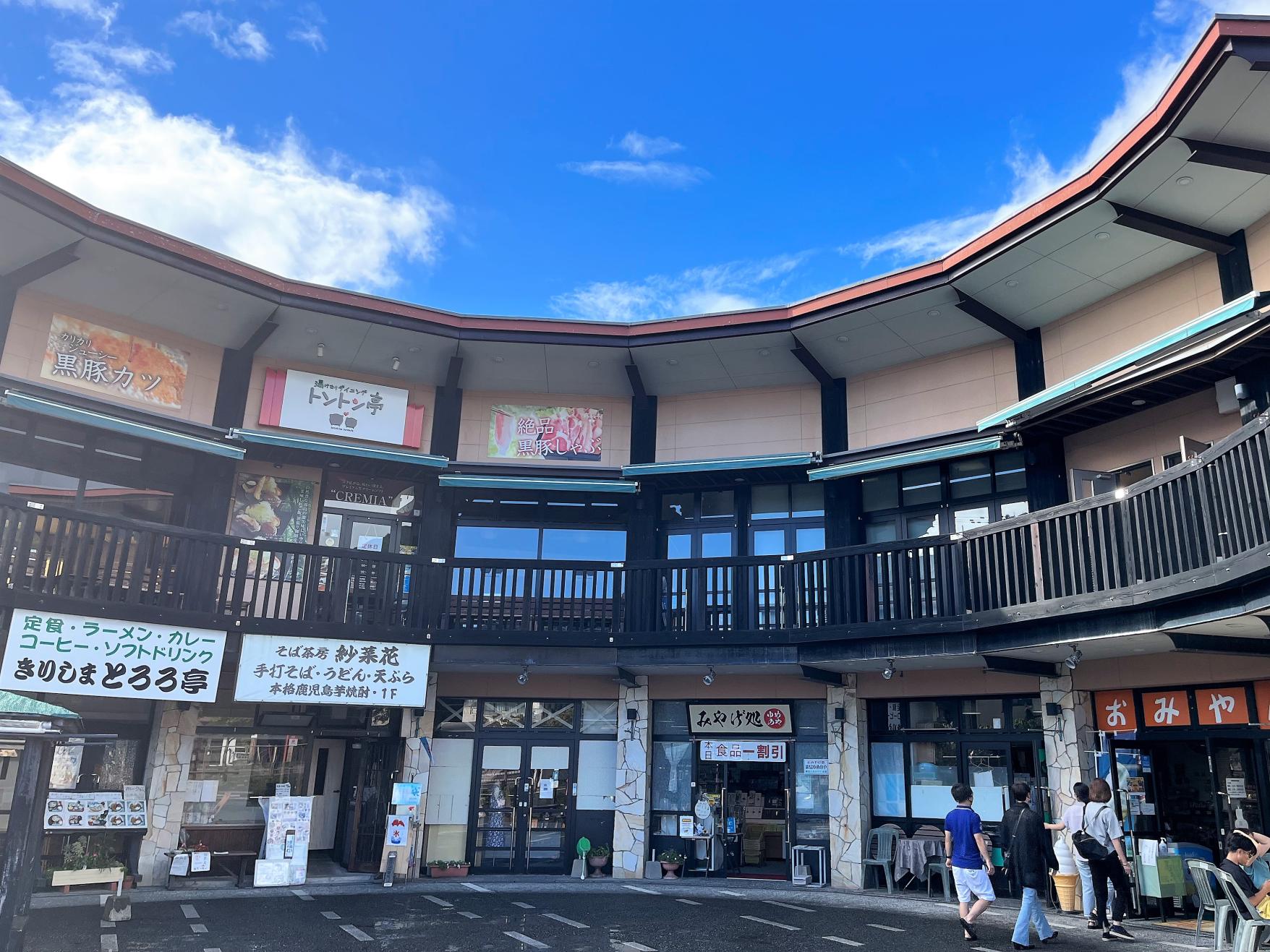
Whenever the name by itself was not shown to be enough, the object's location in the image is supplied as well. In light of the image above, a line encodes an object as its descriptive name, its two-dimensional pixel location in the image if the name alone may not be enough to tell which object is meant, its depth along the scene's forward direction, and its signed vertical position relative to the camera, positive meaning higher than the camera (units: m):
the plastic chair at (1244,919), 7.84 -1.12
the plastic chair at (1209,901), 8.62 -1.15
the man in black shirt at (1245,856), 8.34 -0.68
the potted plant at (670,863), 14.67 -1.53
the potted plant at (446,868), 14.57 -1.71
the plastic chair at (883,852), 13.48 -1.18
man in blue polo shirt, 9.37 -0.85
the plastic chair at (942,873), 12.76 -1.37
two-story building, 11.16 +2.77
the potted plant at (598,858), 14.77 -1.51
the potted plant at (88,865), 12.21 -1.57
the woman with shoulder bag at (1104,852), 9.85 -0.78
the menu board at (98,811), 12.20 -0.90
